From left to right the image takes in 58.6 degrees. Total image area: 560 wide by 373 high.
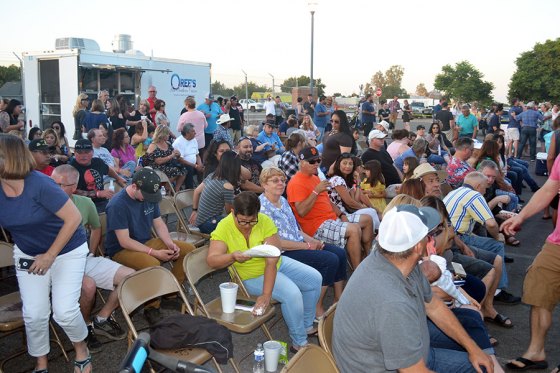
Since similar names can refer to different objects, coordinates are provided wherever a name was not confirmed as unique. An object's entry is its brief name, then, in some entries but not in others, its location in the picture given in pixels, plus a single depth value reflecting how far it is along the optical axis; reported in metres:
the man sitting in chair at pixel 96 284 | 3.77
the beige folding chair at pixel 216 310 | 3.40
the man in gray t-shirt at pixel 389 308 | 2.13
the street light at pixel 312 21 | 16.79
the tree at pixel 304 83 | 26.20
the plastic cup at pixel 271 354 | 3.35
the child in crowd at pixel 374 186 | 6.22
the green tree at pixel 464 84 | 49.38
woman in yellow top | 3.70
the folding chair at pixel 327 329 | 2.56
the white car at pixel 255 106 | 36.19
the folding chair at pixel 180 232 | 5.29
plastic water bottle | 3.28
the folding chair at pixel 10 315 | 3.24
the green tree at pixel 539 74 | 42.09
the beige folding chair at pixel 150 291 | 3.00
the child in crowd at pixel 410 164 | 6.41
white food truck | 11.58
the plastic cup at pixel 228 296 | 3.54
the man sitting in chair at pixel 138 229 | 4.16
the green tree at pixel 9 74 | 35.21
